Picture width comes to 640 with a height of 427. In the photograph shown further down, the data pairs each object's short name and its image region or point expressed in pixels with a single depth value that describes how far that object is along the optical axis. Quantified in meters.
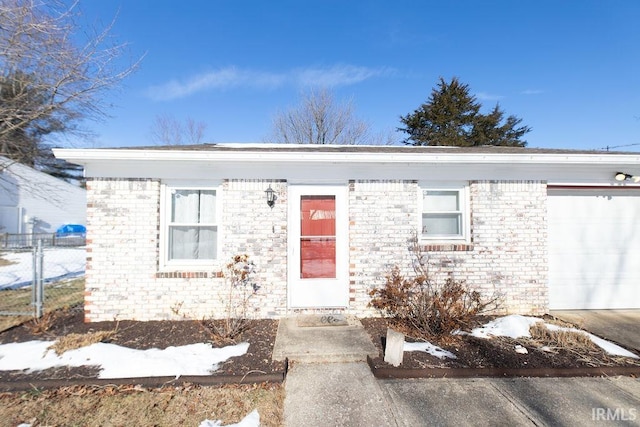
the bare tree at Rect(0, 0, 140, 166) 5.59
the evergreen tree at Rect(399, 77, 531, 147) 20.86
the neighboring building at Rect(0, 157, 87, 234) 17.66
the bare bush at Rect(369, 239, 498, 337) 4.18
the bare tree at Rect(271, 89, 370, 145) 17.84
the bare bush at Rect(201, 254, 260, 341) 4.71
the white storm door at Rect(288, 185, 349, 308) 4.97
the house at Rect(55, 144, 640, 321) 4.75
